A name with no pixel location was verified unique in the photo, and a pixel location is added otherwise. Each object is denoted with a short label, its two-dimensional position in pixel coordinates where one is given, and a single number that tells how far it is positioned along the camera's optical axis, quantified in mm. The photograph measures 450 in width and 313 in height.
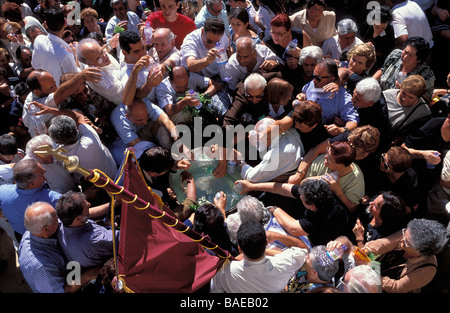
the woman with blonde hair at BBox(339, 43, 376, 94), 4664
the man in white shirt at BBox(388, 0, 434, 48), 5586
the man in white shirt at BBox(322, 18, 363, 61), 5215
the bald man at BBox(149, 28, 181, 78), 5168
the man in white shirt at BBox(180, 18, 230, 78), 4973
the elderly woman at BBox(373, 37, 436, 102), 4574
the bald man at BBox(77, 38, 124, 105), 4531
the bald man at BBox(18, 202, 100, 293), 3346
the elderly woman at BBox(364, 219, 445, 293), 3152
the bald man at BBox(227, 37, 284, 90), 4801
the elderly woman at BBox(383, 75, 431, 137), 4188
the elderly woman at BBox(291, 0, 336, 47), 5574
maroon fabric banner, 2883
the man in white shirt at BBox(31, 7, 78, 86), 5039
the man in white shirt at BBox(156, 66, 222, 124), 4672
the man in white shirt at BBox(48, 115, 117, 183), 3848
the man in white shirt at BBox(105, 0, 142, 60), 6227
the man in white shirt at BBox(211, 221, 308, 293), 2979
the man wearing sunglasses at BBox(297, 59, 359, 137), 4371
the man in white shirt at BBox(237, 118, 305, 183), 4082
